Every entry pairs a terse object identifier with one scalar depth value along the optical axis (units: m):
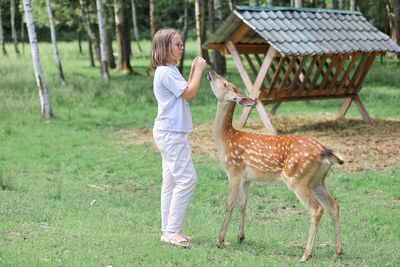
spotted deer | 4.77
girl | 4.86
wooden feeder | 11.38
